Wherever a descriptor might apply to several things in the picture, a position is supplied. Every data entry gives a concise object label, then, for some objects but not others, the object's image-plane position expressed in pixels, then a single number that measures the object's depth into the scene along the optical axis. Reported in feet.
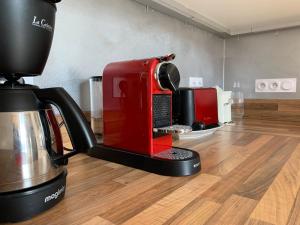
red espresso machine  1.88
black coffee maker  1.17
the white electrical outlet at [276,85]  4.86
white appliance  3.69
